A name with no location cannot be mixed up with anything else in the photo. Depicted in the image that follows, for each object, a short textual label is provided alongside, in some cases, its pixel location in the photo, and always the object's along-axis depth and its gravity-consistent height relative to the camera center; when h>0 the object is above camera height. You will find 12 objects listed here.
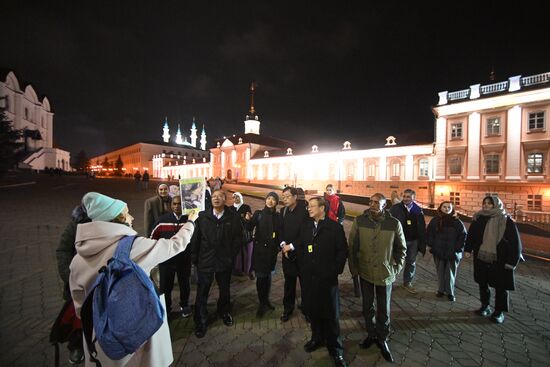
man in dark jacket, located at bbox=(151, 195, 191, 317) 4.70 -1.60
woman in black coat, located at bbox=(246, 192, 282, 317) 4.93 -1.38
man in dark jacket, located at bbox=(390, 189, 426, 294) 6.12 -1.31
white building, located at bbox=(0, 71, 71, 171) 46.59 +11.26
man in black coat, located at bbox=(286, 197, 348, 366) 3.64 -1.42
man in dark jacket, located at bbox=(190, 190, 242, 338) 4.31 -1.18
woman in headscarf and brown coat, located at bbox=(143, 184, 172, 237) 5.80 -0.68
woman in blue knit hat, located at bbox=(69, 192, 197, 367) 2.10 -0.65
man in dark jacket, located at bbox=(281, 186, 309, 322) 4.67 -1.03
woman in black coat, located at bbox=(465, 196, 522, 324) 4.71 -1.34
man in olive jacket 3.93 -1.26
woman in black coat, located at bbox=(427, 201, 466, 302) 5.52 -1.41
